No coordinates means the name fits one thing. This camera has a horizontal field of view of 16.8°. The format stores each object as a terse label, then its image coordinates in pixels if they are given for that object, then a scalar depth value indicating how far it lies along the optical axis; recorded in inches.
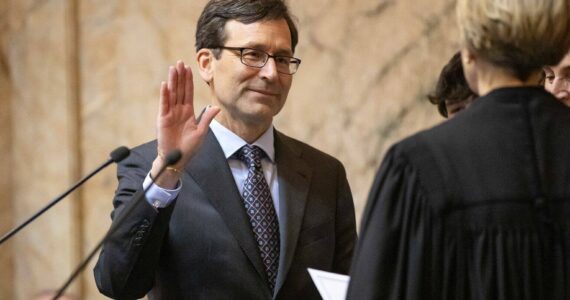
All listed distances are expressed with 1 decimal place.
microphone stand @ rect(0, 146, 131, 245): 178.8
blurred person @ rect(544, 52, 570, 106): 219.9
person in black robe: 129.3
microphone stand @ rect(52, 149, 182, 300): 154.5
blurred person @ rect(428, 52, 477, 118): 188.4
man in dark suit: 201.3
